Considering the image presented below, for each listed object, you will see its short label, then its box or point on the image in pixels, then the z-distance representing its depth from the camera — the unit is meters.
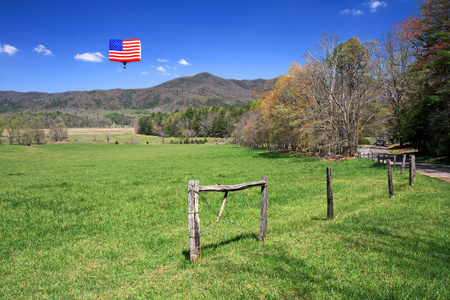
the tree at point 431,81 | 21.75
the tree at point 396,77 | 38.41
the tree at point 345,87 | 30.06
